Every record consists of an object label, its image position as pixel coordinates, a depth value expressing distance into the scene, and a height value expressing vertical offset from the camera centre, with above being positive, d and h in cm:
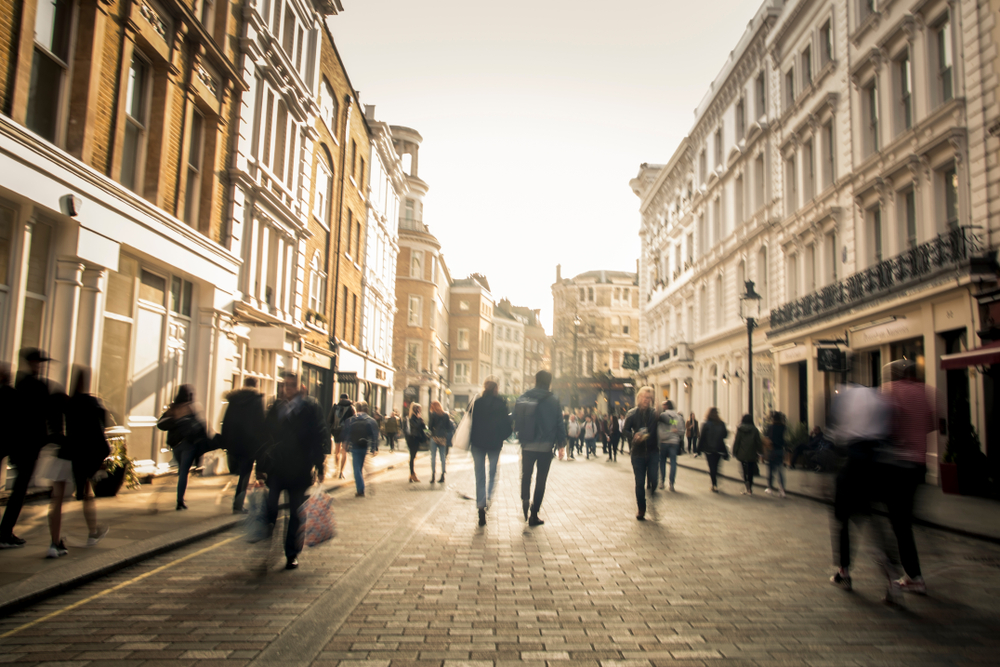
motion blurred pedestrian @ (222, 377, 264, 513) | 844 -13
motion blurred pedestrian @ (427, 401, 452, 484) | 1548 -18
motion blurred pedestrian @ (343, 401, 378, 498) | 1289 -38
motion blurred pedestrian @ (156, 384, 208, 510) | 896 -13
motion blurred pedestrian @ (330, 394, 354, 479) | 1377 -13
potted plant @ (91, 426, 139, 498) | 798 -74
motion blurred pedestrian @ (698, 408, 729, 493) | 1446 -30
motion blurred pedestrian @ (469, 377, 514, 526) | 987 -16
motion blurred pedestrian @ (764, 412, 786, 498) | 1397 -43
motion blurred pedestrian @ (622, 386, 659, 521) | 1020 -33
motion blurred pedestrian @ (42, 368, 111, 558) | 683 -38
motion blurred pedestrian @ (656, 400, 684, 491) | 1199 -18
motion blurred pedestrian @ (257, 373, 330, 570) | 652 -33
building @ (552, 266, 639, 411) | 4903 +617
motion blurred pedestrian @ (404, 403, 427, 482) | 1588 -33
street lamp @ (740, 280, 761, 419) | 1978 +327
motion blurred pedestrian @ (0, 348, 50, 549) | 671 -18
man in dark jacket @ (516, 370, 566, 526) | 944 -11
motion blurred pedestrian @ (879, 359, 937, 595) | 577 -27
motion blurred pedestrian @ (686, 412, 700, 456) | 2845 -22
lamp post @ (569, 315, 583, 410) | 4652 +311
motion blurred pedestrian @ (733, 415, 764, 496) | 1419 -44
